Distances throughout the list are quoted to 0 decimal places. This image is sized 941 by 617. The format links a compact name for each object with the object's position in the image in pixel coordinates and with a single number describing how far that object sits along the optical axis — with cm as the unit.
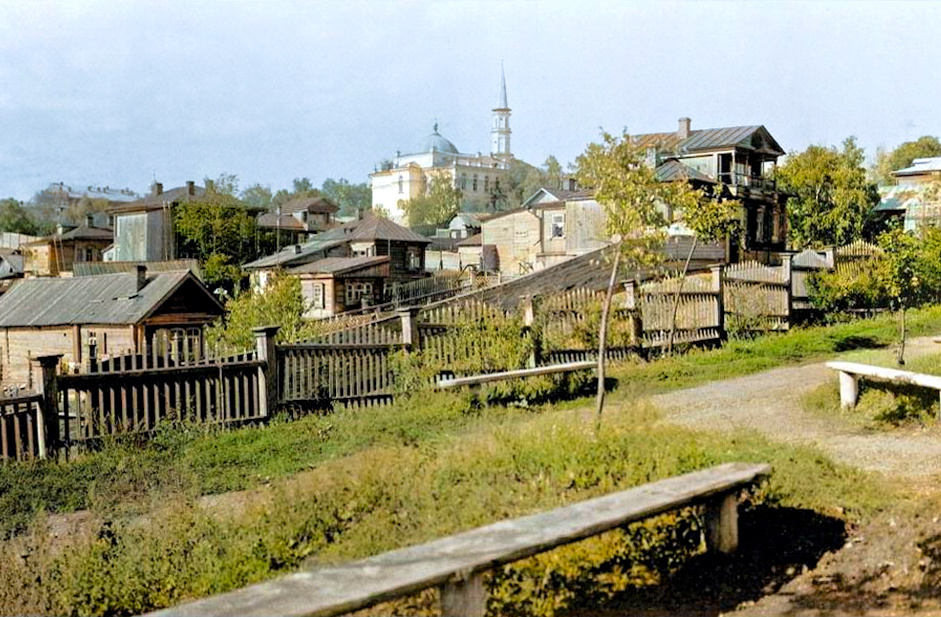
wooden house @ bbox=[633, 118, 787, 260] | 4322
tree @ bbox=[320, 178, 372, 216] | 17662
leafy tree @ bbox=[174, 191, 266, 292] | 5694
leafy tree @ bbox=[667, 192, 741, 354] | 1819
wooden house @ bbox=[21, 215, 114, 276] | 7038
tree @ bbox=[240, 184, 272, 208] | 13275
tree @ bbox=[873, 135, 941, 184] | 7425
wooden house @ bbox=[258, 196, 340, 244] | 6625
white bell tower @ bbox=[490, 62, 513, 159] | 15162
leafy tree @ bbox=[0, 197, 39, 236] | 9662
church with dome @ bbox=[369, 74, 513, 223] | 12094
